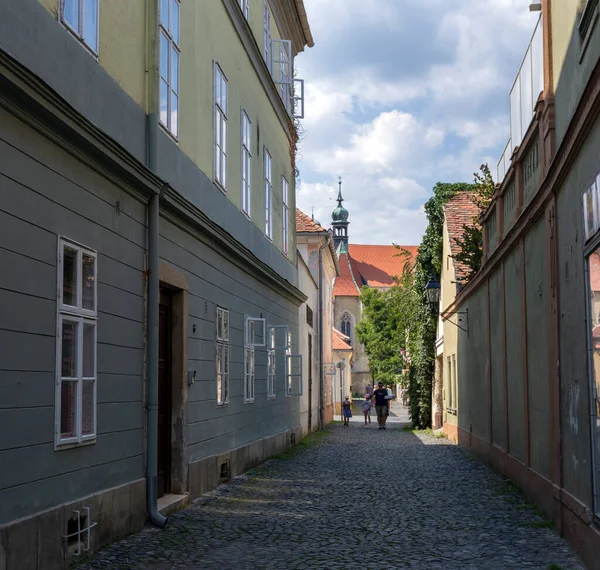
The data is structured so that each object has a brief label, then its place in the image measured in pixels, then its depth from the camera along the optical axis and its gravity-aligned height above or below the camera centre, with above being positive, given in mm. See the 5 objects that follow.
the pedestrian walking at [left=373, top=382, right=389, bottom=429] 32688 -1440
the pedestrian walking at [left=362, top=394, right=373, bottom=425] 34969 -1670
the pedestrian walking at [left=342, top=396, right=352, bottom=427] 35344 -1822
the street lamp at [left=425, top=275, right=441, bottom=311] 23428 +1883
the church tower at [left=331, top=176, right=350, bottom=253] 105250 +16426
